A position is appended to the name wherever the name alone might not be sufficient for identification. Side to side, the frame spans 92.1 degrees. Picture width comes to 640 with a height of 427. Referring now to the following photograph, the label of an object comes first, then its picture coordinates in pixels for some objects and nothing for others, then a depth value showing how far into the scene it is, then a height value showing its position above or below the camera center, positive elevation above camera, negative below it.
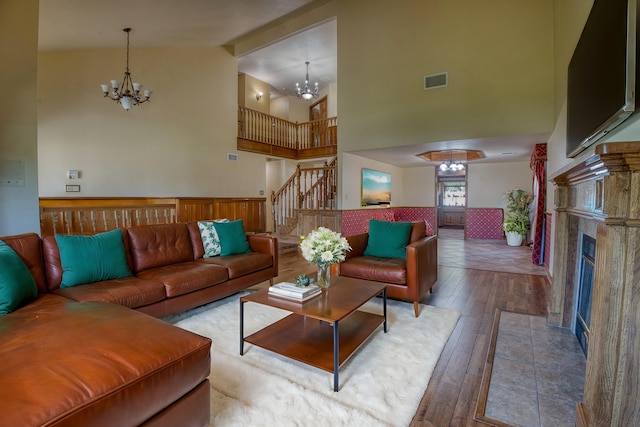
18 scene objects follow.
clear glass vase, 2.48 -0.61
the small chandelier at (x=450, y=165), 7.62 +0.96
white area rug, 1.64 -1.13
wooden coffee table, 1.98 -0.99
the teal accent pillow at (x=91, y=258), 2.52 -0.53
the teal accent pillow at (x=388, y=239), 3.65 -0.44
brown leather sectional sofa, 1.03 -0.66
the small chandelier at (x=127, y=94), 5.16 +1.80
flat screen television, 1.44 +0.78
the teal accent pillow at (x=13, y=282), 1.90 -0.56
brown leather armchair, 3.02 -0.68
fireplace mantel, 1.31 -0.42
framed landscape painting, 7.40 +0.37
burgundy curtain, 5.43 +0.06
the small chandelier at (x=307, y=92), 8.31 +2.98
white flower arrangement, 2.36 -0.36
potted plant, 7.40 -0.34
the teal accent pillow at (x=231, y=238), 3.70 -0.48
